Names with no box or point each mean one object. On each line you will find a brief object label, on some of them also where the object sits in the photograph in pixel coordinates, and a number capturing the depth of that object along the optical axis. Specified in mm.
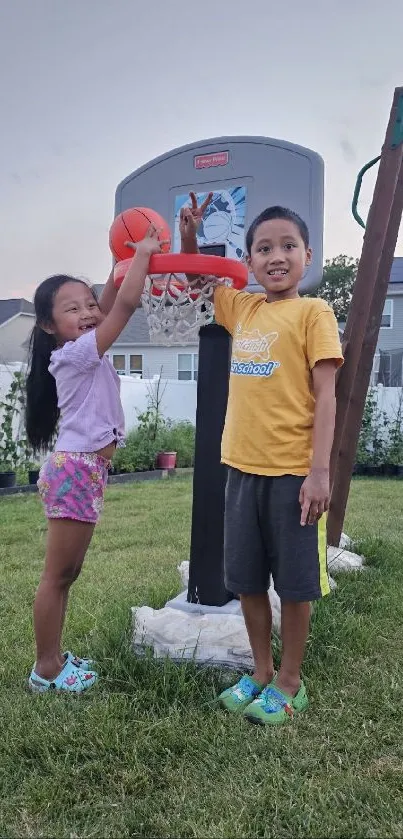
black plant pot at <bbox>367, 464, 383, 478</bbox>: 11445
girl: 2385
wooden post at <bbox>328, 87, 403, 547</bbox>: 3703
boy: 2225
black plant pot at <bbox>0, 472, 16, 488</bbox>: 8406
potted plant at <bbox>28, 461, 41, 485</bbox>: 8720
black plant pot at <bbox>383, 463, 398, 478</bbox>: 11391
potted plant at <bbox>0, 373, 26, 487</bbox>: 8758
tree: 37969
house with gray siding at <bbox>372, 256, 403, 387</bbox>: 22344
